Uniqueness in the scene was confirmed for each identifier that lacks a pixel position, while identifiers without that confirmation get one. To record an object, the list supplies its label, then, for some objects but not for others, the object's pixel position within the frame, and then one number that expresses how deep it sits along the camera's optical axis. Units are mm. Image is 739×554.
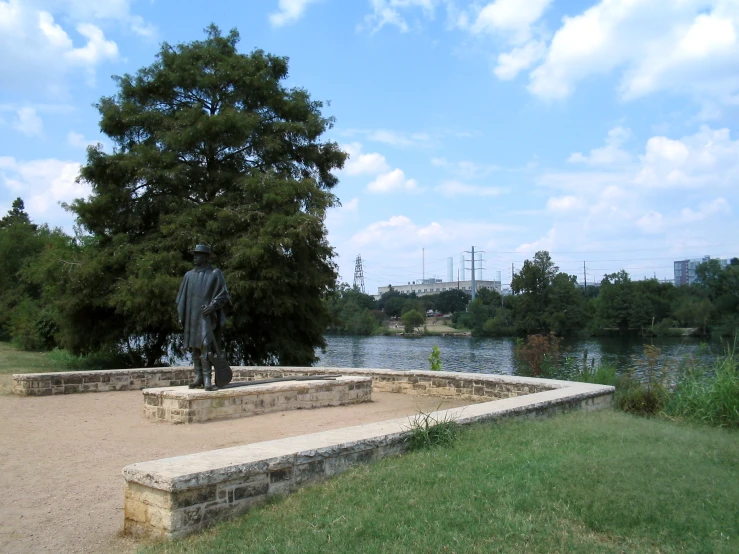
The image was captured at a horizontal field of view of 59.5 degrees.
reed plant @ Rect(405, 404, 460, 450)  5590
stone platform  8719
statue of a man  8898
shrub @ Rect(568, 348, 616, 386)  11664
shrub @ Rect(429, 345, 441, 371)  14360
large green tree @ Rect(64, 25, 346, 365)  15648
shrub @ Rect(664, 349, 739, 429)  8359
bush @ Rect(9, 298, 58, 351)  25609
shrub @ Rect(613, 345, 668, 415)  9086
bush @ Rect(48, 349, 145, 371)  18328
